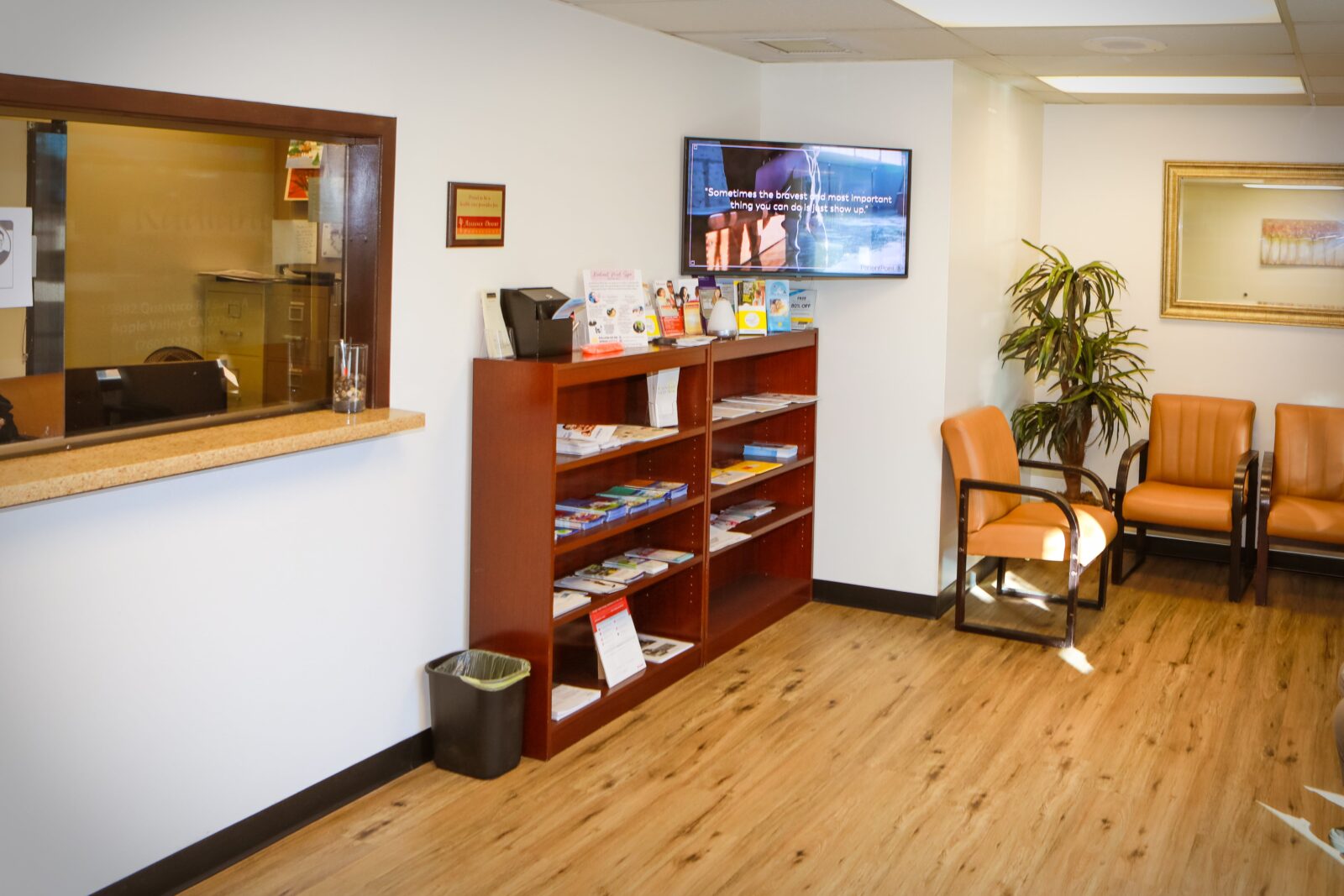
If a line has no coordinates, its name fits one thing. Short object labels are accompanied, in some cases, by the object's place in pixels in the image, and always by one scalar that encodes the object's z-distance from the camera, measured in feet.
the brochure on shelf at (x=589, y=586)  15.42
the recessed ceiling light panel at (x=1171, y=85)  21.21
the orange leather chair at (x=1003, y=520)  18.80
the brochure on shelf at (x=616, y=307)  15.55
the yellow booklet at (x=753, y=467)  18.79
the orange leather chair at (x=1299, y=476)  20.83
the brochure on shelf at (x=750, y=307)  18.74
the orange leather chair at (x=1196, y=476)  21.49
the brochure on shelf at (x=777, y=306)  19.26
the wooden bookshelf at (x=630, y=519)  14.03
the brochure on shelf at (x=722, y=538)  17.93
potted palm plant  22.41
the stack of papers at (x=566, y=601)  14.66
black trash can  13.53
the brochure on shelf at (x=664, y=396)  16.30
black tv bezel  17.98
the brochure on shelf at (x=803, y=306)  20.22
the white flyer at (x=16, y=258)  9.70
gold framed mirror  22.97
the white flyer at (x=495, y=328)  14.12
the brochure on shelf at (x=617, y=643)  15.43
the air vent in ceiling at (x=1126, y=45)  16.58
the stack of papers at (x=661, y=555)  16.90
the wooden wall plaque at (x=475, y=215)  13.66
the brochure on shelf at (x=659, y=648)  16.76
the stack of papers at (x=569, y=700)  14.61
